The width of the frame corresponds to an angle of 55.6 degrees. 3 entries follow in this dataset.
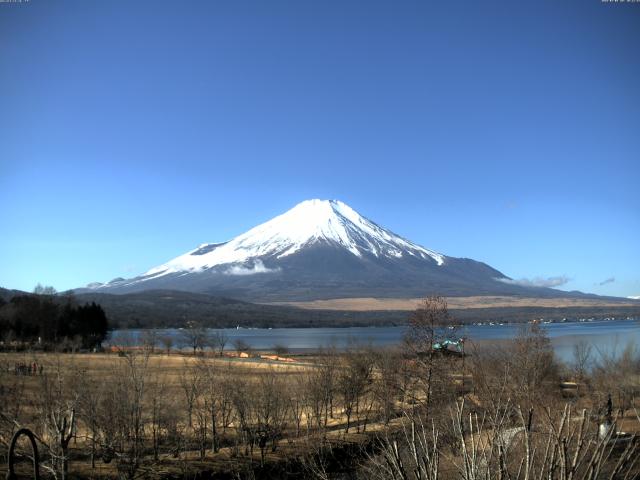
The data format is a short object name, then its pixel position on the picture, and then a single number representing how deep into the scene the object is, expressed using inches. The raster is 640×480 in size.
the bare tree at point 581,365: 1419.3
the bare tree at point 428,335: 1007.0
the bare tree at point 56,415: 423.8
